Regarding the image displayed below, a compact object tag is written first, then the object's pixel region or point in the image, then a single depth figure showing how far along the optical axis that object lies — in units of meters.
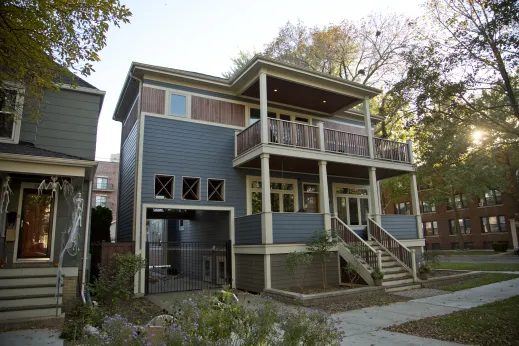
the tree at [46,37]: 6.91
